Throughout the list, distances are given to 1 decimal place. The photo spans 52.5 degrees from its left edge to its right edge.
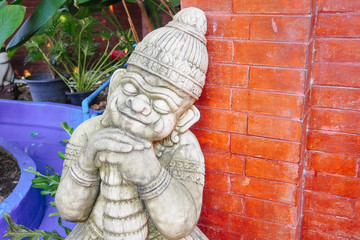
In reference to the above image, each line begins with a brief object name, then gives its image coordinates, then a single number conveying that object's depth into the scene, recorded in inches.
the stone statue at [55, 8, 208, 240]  51.2
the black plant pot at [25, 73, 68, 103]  202.2
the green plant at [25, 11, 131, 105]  178.4
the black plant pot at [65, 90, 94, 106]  190.9
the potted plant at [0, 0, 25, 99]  80.7
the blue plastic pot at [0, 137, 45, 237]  105.3
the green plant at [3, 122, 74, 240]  76.4
